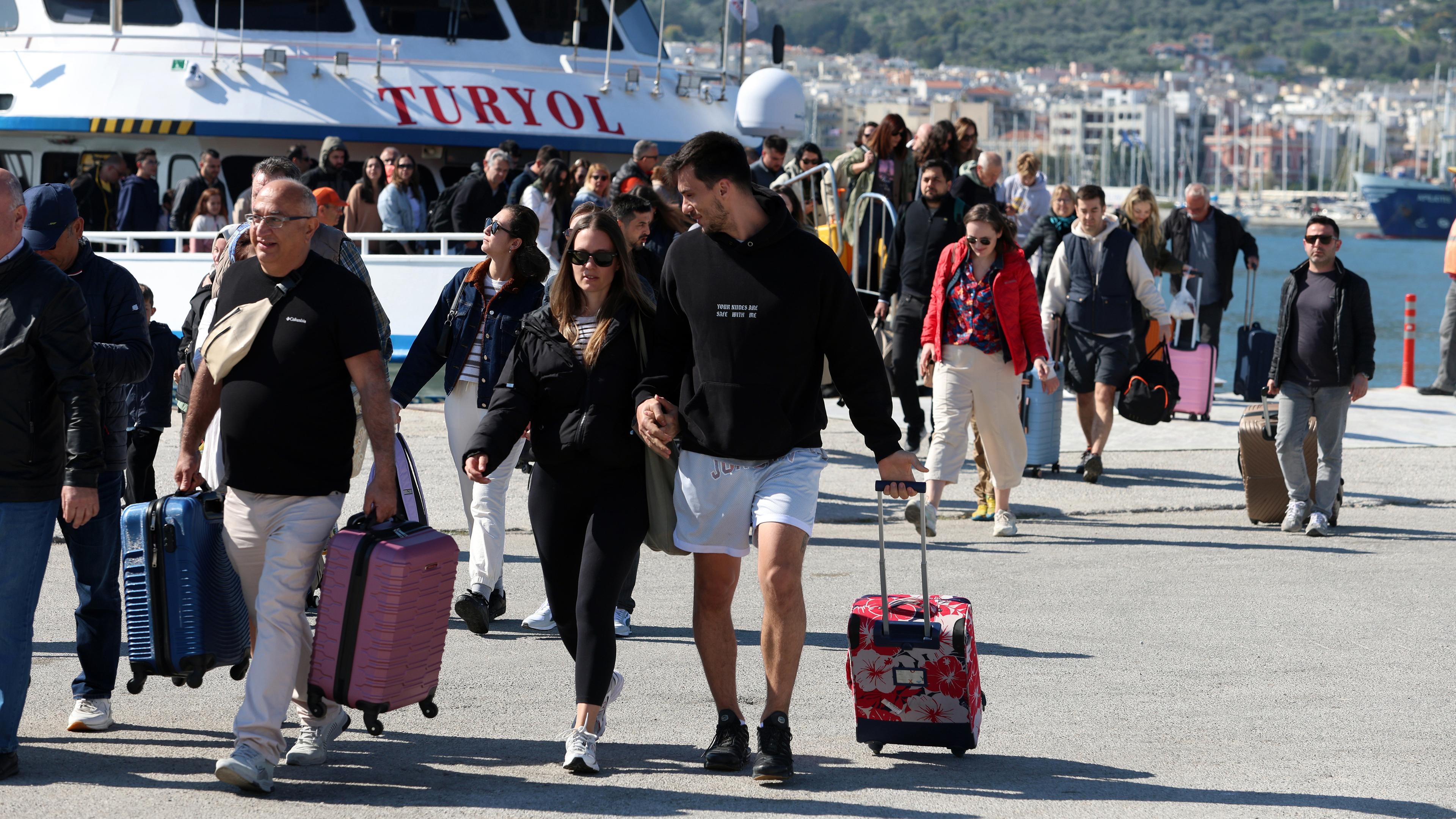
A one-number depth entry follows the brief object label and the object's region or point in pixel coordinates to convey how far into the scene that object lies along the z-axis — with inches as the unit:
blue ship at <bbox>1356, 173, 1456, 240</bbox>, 4613.7
